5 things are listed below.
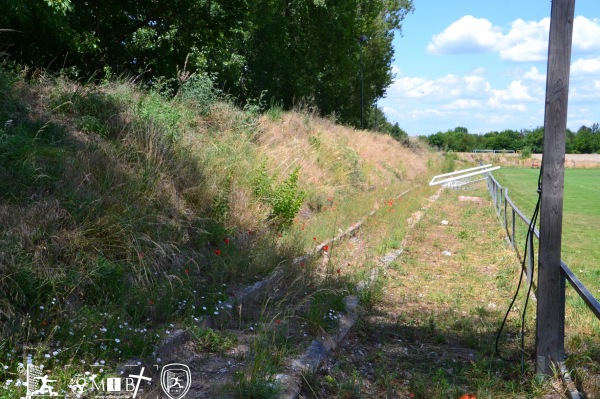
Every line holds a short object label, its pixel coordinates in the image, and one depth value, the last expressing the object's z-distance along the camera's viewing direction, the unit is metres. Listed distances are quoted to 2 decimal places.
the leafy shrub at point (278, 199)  11.39
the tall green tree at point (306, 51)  32.56
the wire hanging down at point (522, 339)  5.86
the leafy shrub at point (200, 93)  14.25
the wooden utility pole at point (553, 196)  5.60
